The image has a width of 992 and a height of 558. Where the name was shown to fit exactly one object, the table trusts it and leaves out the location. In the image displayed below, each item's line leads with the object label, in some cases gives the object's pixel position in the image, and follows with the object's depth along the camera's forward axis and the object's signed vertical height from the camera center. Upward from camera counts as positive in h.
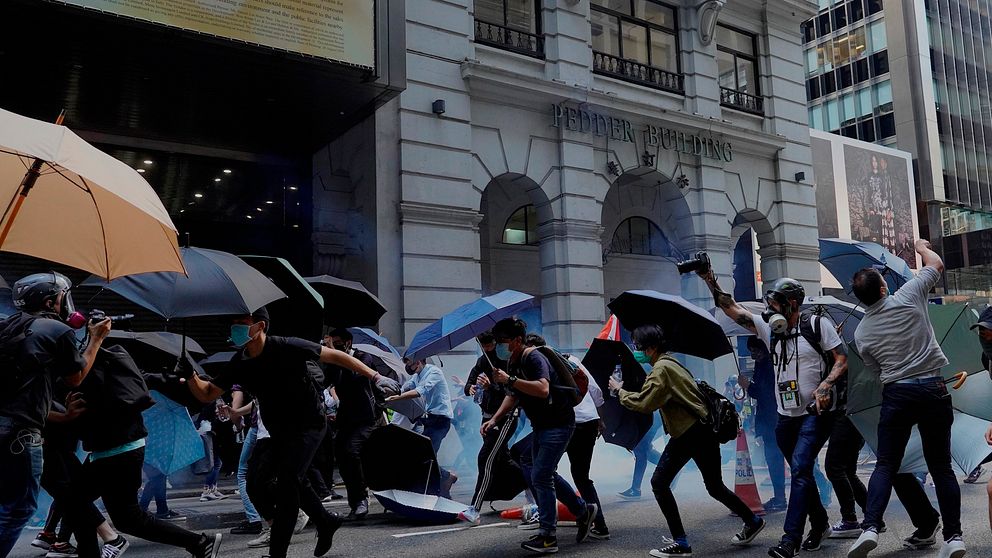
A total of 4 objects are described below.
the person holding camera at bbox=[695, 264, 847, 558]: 5.79 -0.10
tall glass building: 47.59 +17.20
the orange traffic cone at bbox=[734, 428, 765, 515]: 8.08 -1.08
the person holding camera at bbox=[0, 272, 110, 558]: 4.30 +0.06
